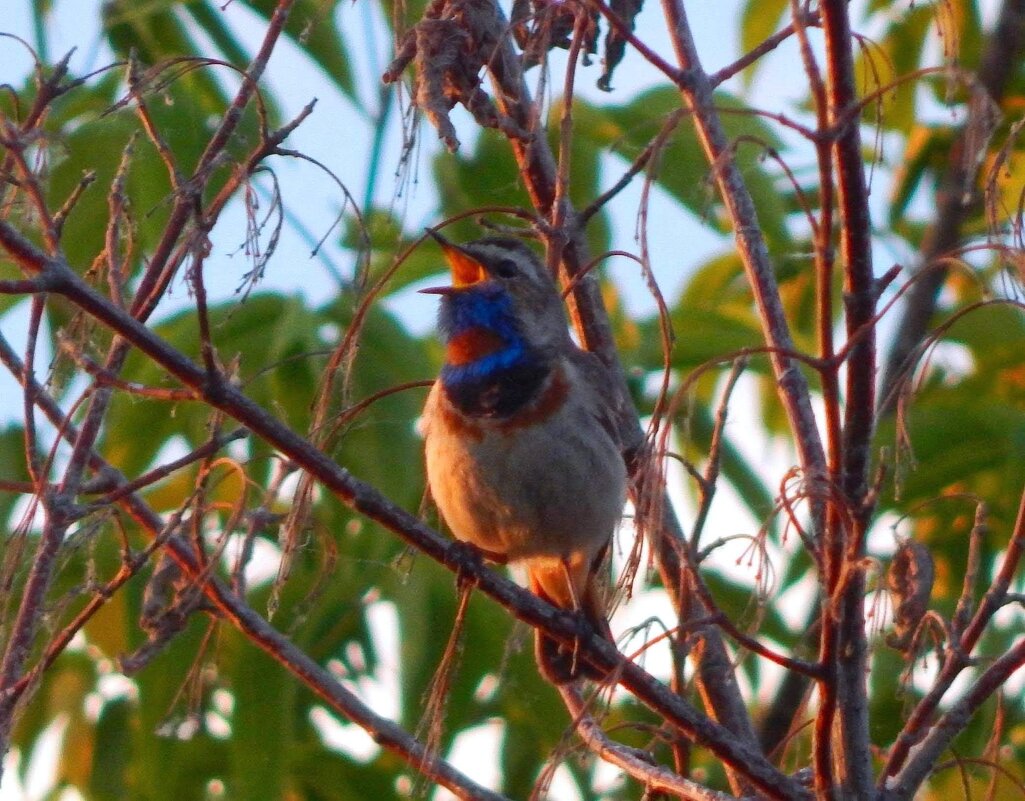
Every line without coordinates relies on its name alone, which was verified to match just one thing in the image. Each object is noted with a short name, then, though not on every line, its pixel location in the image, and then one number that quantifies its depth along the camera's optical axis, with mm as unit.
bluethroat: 8281
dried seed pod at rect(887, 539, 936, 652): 5570
